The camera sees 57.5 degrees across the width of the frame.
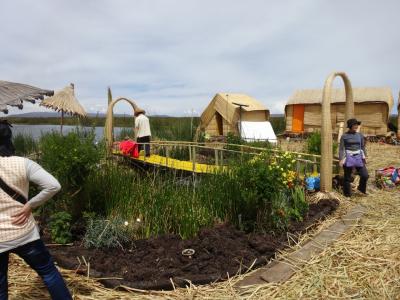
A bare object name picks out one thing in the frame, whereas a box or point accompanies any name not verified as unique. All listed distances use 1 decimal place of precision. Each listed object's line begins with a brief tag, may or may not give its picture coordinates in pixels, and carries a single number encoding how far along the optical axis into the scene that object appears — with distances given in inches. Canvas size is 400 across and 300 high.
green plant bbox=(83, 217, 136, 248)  157.2
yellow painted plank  302.9
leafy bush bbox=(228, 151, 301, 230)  173.3
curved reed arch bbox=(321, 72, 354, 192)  237.0
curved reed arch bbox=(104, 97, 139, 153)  365.7
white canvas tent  578.2
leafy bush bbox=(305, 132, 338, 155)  332.5
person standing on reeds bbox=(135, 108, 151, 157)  378.6
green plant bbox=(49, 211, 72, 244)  164.1
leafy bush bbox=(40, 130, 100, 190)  170.4
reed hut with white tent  592.4
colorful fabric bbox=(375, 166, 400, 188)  278.4
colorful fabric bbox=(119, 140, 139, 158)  342.9
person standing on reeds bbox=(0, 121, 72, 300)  96.0
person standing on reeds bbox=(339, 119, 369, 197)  249.1
